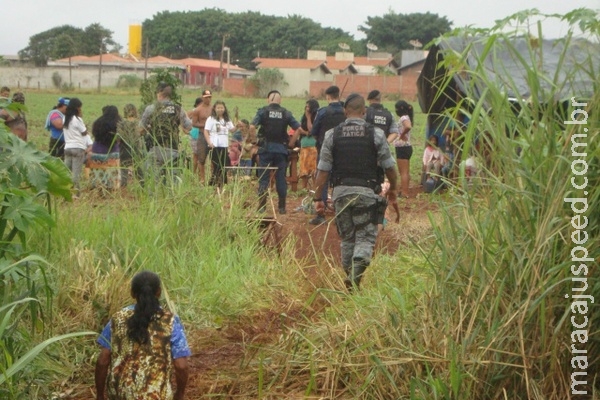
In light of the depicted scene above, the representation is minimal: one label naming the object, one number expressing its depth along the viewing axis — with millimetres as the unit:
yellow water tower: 95125
